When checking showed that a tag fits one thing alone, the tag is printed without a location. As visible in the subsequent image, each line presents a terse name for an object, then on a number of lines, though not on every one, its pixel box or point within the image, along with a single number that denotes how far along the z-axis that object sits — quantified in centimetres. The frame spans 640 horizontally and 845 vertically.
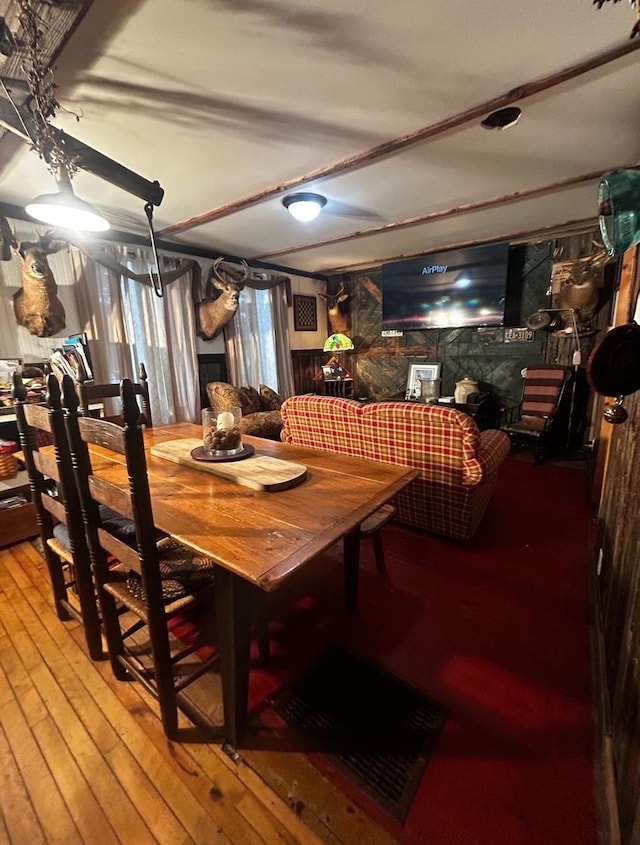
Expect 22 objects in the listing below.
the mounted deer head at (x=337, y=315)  591
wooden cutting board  141
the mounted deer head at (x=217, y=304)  406
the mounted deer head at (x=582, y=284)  375
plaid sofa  203
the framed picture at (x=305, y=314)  564
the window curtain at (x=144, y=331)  346
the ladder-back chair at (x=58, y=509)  129
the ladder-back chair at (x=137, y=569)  100
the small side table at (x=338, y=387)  590
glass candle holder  168
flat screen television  436
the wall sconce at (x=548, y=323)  404
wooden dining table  98
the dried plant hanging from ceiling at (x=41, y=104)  131
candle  167
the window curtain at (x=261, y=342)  473
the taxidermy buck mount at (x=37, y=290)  280
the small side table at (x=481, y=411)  437
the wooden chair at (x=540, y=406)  387
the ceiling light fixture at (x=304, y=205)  282
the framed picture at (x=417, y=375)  521
